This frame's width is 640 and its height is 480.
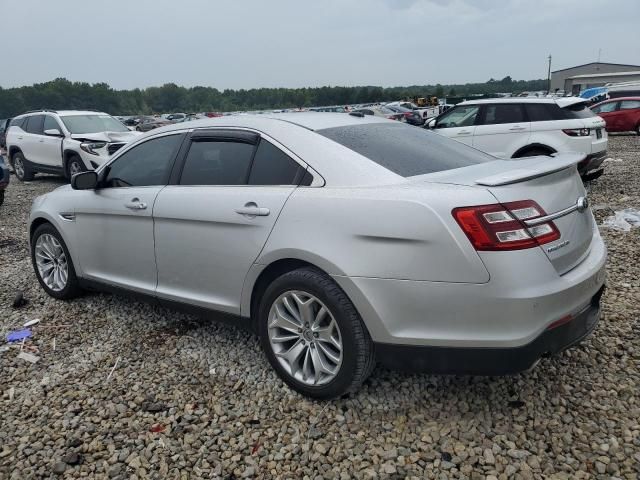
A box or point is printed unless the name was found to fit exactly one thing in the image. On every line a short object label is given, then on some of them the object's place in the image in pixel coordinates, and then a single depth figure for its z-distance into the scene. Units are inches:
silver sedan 92.0
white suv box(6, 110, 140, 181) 434.3
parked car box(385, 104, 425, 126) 982.0
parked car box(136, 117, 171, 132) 1179.3
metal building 2359.7
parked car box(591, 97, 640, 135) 757.9
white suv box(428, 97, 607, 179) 333.1
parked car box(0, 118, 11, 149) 796.8
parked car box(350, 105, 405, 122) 963.3
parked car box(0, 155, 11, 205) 355.6
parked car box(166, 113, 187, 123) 1647.4
